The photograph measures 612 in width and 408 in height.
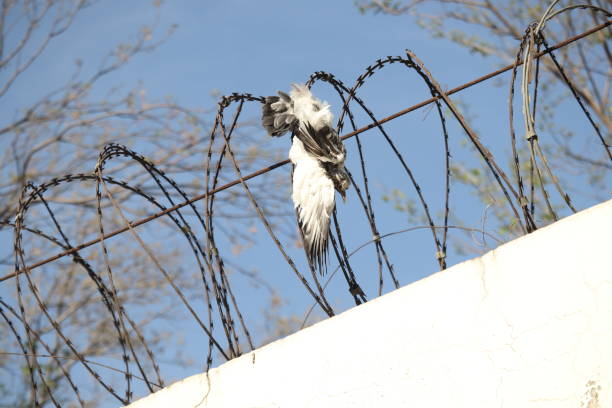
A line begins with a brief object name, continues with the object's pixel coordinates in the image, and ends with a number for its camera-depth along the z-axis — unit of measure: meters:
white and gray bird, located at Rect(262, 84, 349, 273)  6.13
